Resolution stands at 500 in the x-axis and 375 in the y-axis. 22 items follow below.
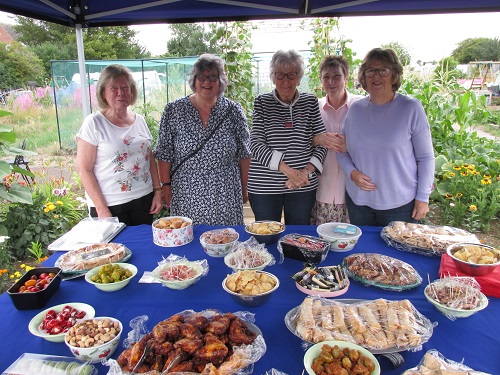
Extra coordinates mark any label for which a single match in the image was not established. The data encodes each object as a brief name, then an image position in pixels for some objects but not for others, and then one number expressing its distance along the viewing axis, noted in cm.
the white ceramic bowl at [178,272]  146
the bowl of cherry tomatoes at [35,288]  133
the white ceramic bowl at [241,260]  153
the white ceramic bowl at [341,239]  175
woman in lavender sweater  212
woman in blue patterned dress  239
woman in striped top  230
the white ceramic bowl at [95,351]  105
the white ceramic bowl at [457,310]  125
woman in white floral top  224
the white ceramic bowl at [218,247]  174
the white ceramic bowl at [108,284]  145
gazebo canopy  264
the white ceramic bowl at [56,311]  115
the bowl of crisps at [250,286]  131
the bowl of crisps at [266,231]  182
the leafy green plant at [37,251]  328
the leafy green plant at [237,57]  422
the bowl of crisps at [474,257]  144
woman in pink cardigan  247
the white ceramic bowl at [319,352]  96
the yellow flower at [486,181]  371
